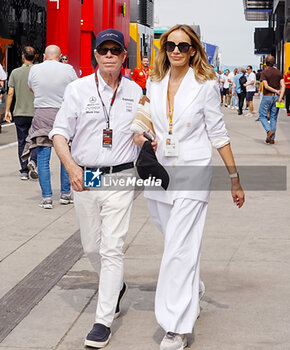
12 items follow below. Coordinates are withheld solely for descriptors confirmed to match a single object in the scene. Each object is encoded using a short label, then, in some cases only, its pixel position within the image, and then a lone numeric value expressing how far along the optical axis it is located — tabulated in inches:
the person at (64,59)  672.5
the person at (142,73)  871.7
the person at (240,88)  1182.5
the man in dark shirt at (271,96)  684.7
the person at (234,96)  1333.8
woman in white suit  175.6
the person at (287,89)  1121.4
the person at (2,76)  580.4
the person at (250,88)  1164.1
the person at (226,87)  1484.4
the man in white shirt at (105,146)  182.1
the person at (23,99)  442.6
